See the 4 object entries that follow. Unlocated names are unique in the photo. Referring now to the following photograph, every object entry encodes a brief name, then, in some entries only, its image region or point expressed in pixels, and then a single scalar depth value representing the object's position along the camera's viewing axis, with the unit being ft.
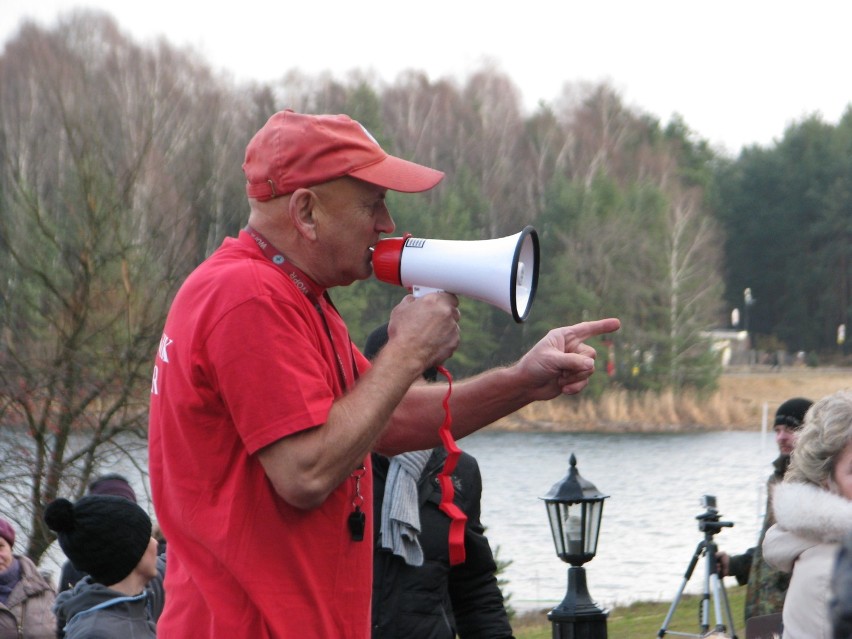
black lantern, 34.79
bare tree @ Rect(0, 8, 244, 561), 79.75
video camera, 40.05
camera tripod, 40.19
